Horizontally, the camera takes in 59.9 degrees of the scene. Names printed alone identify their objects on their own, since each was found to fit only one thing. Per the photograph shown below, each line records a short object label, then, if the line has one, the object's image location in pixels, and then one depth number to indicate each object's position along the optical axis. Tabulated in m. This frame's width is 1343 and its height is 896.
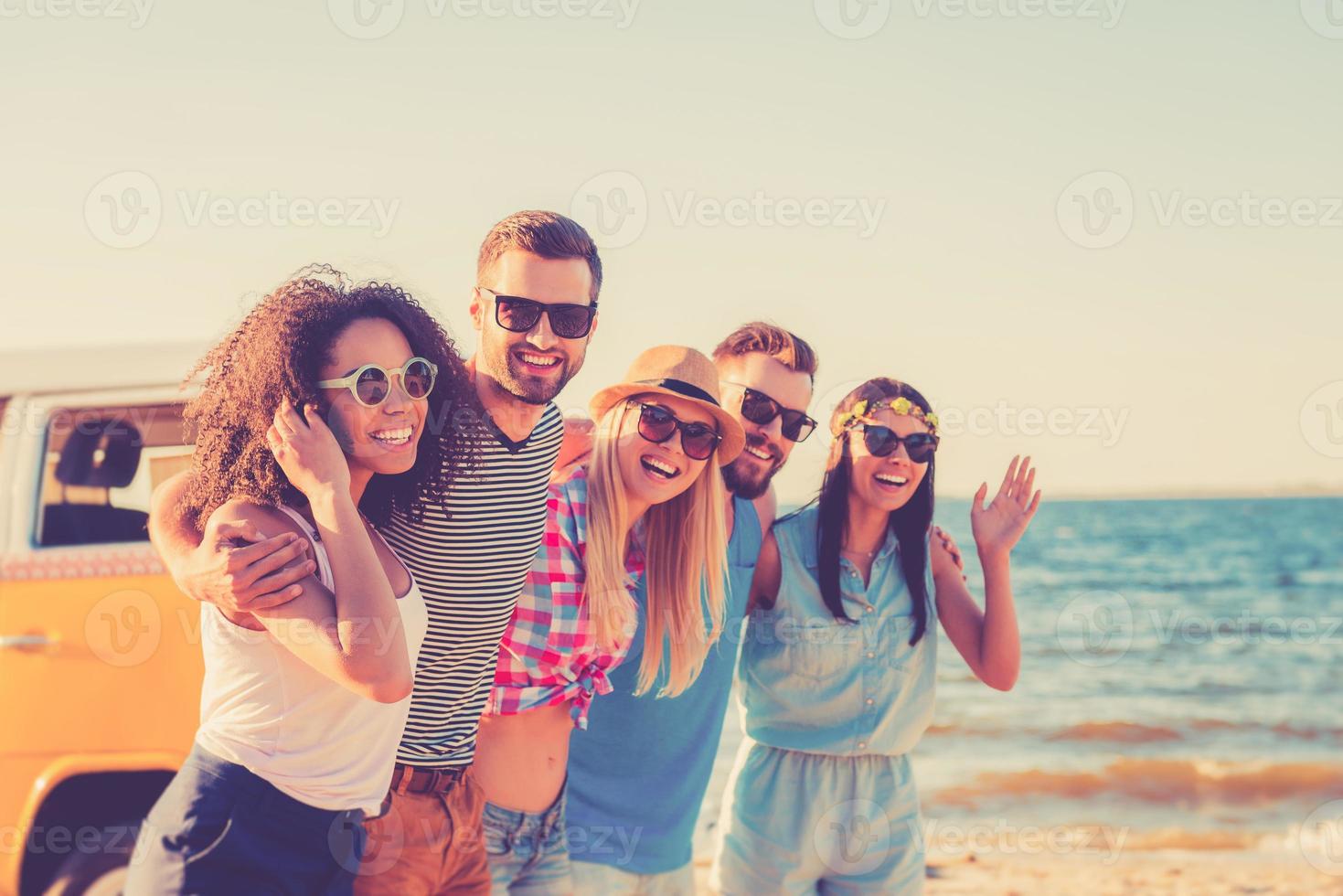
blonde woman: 2.82
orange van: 3.90
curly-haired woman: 2.01
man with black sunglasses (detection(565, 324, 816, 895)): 2.94
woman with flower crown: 3.28
